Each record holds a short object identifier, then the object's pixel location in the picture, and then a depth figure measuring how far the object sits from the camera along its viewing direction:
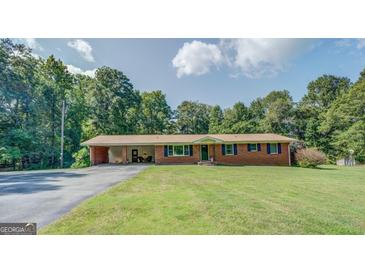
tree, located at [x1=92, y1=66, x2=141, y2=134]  22.45
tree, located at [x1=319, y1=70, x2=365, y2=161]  20.16
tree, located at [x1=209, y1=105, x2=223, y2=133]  28.44
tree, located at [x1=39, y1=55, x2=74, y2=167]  20.23
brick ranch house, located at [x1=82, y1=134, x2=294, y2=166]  16.47
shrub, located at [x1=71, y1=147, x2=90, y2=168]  17.34
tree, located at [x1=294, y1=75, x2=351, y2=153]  24.61
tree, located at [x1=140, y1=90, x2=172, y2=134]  26.59
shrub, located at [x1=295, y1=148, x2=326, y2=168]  15.55
